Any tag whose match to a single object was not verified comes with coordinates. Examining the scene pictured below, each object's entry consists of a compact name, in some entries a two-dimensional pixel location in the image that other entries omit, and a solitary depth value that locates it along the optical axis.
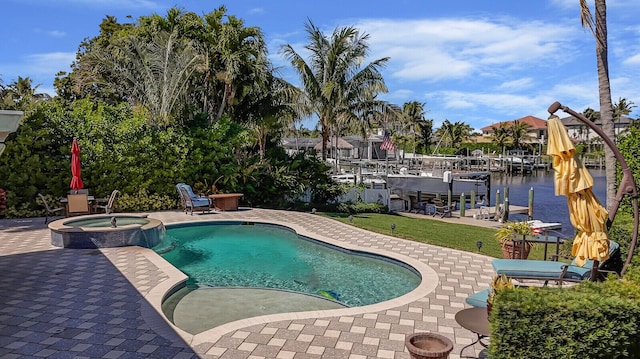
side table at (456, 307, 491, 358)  4.83
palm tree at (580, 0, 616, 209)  9.90
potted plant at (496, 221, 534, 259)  9.13
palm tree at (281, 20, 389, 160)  21.62
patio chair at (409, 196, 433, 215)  23.81
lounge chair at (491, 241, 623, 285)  6.64
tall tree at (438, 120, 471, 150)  76.19
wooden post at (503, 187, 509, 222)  22.64
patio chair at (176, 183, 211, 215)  15.41
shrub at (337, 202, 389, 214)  18.70
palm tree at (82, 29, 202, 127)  17.36
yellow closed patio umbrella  5.46
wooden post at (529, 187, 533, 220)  25.31
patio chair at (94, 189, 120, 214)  13.27
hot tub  10.63
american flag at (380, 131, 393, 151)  32.44
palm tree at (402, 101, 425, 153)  71.12
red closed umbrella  13.55
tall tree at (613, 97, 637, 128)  80.12
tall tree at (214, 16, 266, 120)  17.95
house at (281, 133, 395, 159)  56.19
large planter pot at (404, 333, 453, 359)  4.23
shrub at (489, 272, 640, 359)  4.10
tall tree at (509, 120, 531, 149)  76.50
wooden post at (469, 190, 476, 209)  26.88
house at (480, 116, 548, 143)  84.19
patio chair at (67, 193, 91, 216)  13.72
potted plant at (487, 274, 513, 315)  4.66
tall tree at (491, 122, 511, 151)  76.56
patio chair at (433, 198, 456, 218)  22.62
